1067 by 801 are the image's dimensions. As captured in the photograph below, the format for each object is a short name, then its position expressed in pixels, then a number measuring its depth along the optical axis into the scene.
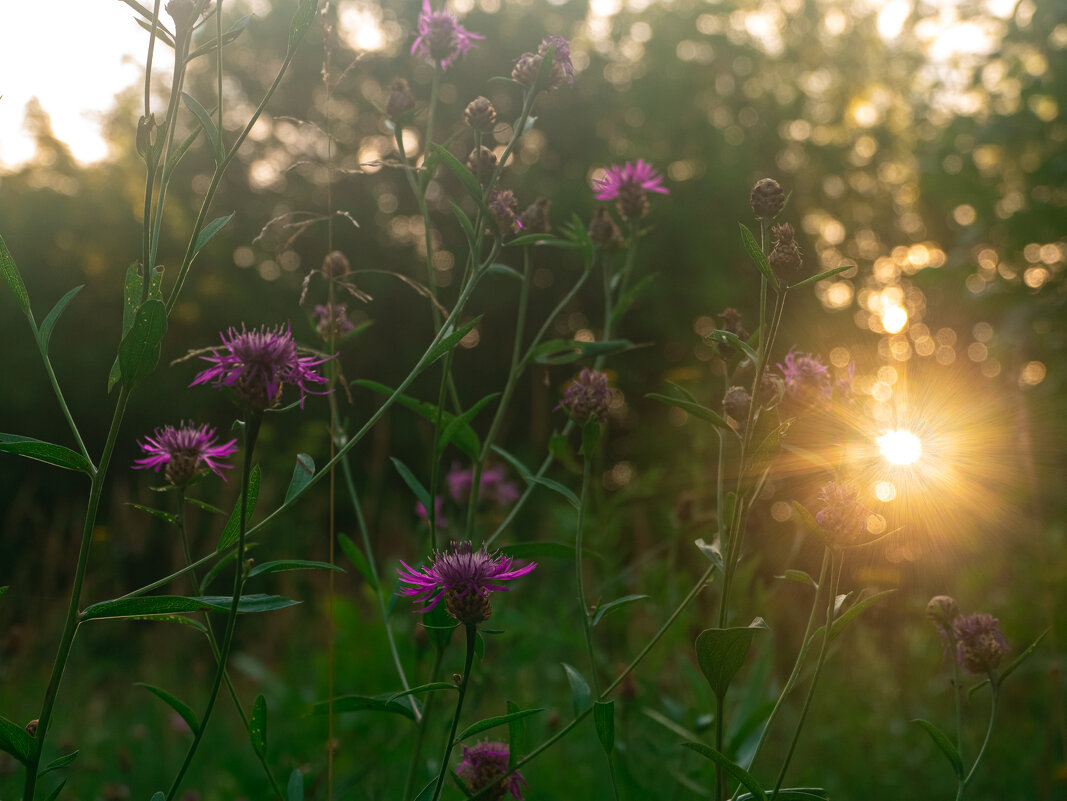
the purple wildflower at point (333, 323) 0.84
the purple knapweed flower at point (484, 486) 1.27
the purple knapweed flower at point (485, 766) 0.74
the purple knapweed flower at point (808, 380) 0.75
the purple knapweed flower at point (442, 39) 0.84
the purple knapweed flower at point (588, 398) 0.77
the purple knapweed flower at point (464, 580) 0.67
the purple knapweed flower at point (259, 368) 0.66
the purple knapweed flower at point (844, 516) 0.68
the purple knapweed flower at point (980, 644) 0.73
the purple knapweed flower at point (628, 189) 0.85
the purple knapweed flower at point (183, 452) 0.70
